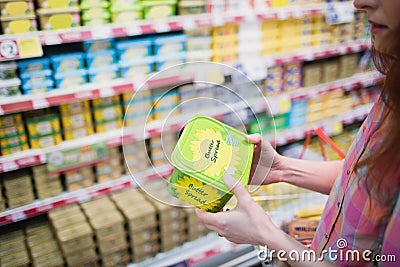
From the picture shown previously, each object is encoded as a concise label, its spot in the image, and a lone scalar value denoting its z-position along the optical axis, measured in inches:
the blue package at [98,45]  73.2
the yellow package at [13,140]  69.0
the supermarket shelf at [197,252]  83.3
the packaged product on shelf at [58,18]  65.2
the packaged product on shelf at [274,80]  97.2
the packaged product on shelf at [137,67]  76.8
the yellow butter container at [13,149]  69.6
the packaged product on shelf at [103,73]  74.2
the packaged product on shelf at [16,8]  61.7
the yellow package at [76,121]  74.5
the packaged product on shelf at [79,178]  77.6
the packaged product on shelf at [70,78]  71.0
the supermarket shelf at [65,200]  71.5
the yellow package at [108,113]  77.7
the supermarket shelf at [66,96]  65.3
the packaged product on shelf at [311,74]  103.8
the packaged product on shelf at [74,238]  71.1
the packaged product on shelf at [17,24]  62.3
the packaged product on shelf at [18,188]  71.3
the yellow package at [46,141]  72.2
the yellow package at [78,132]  75.5
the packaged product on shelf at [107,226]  74.2
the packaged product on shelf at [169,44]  78.8
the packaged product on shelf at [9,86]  65.4
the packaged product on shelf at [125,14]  71.7
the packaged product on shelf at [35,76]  67.7
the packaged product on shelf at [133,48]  75.7
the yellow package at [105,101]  77.0
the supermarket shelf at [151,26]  63.4
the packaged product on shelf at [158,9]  74.2
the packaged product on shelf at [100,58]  73.4
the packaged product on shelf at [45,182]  73.9
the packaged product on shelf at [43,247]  72.0
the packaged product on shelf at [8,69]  65.2
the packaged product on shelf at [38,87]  68.2
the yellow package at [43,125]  71.3
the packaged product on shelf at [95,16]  69.4
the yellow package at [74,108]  74.2
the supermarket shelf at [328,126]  103.4
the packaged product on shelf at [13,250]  70.1
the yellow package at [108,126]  78.7
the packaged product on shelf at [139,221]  77.1
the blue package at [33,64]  67.4
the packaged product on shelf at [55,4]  65.2
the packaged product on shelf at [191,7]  77.3
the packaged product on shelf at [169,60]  79.9
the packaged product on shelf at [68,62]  70.4
